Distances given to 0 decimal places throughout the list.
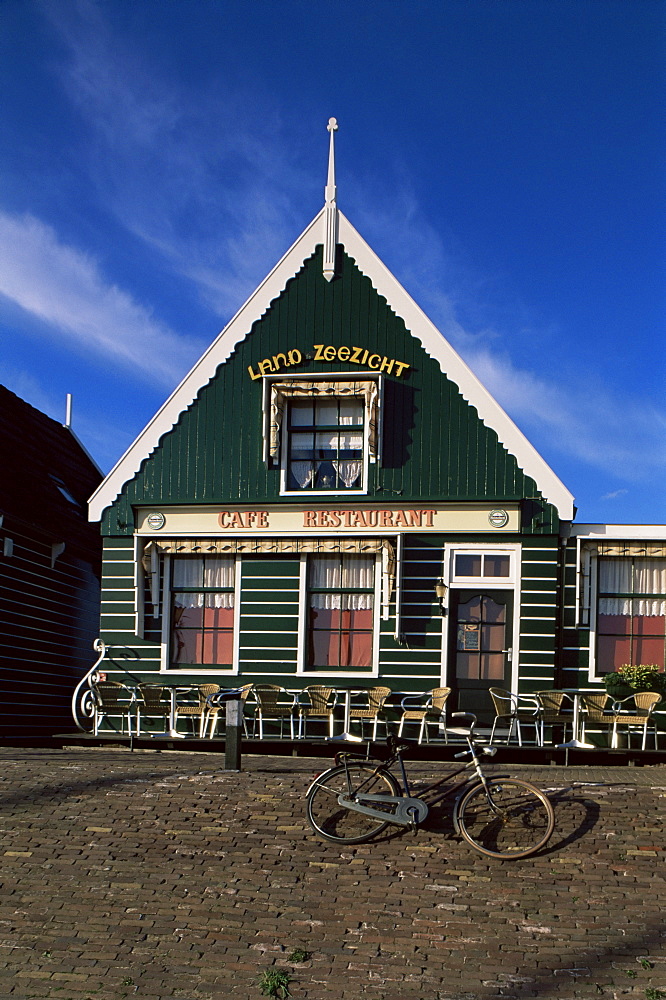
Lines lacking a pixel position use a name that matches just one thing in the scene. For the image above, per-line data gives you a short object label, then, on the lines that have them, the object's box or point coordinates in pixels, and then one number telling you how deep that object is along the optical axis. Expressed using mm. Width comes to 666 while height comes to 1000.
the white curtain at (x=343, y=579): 16344
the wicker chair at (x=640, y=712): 14547
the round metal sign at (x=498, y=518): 15805
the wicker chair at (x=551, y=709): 14967
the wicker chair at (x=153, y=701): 15336
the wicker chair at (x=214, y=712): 15362
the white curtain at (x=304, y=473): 16609
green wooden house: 15844
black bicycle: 9398
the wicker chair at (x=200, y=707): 15320
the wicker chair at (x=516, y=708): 15055
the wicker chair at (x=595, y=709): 14836
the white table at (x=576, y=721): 14969
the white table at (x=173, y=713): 15672
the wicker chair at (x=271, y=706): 15040
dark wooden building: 18219
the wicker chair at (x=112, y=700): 15305
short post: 11711
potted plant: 15070
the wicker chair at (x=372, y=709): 15078
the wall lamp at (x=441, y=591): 15781
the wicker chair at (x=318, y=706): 15297
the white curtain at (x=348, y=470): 16453
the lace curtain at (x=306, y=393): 16266
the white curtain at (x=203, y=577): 16766
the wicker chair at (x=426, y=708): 14797
